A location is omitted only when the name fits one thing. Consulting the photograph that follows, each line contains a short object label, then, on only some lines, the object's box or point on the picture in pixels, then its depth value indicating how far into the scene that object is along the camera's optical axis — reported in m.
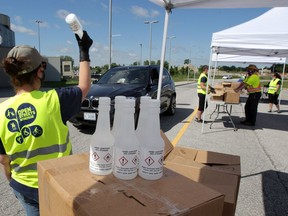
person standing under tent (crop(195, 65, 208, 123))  7.73
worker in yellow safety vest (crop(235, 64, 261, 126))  7.53
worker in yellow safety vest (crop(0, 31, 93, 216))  1.38
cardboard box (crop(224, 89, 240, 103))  7.18
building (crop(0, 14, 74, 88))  32.48
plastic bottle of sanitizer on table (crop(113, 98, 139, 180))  1.06
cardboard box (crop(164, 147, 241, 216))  1.45
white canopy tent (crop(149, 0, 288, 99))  2.87
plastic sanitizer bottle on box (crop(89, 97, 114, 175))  1.10
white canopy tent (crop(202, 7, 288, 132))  5.46
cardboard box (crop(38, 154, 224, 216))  0.85
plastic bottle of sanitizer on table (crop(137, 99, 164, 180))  1.07
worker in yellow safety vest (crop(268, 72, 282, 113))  11.23
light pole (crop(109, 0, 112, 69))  18.82
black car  5.73
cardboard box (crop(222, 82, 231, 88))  9.31
